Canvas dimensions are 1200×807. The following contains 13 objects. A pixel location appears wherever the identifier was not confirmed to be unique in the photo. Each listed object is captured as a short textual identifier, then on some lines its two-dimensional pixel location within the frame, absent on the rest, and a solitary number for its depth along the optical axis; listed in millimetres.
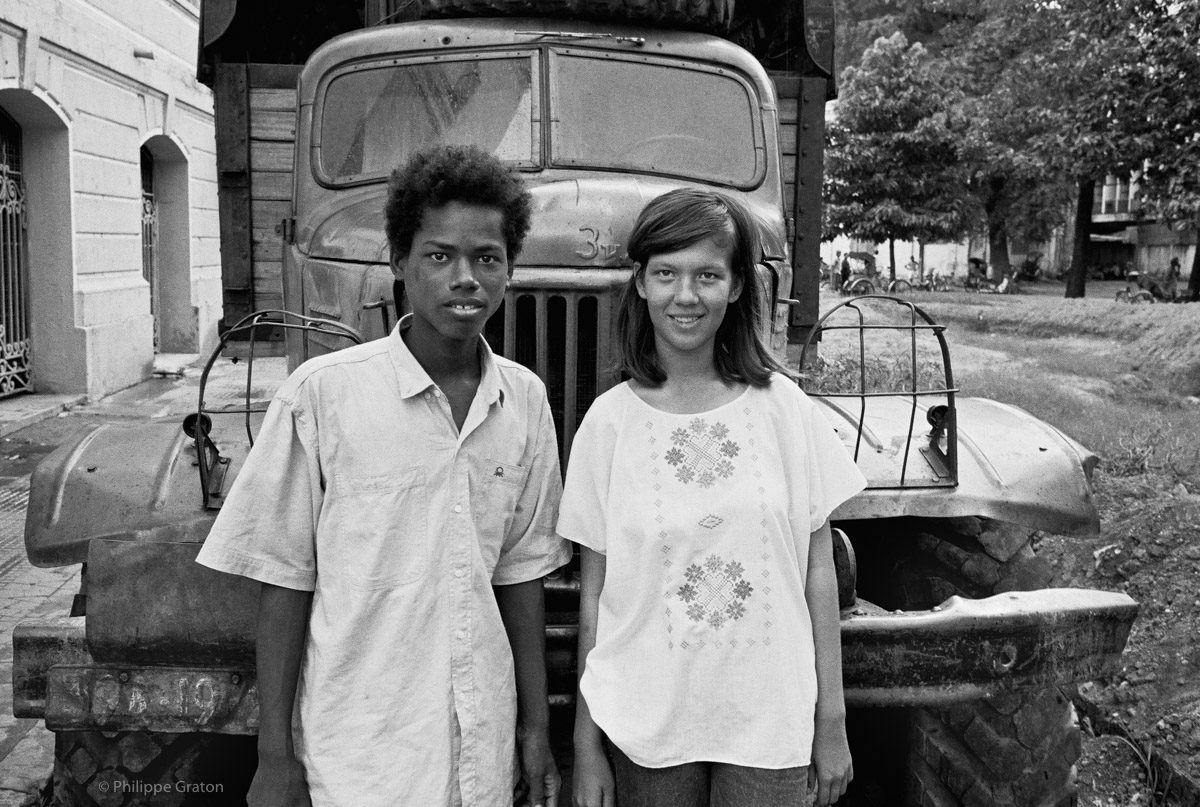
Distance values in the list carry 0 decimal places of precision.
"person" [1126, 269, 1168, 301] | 28953
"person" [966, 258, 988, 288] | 33406
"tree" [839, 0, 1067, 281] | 25000
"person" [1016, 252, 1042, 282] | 39906
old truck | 2602
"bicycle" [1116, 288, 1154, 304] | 23047
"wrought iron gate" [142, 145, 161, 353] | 14305
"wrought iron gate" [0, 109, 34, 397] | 10477
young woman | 2211
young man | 2146
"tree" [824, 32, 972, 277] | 26484
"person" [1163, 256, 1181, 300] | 30691
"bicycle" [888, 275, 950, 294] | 27348
